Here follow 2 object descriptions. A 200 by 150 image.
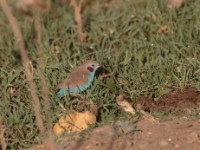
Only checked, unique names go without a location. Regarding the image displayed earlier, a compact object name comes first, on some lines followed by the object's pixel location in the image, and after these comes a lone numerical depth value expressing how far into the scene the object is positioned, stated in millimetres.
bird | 8852
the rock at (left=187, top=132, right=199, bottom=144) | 7395
